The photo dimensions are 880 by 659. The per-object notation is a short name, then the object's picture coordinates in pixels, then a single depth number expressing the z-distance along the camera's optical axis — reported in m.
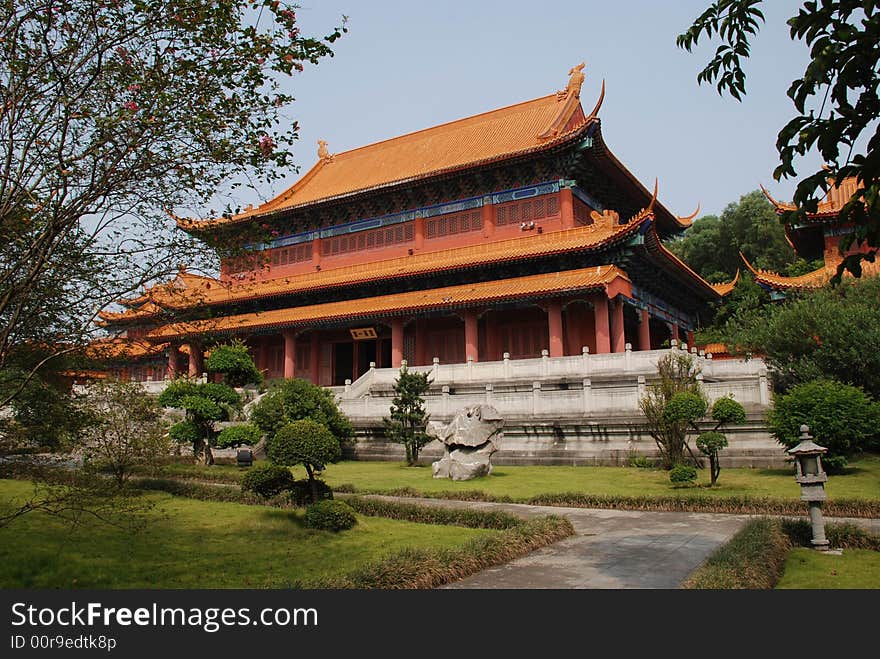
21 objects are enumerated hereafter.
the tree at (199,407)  18.03
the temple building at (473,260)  25.00
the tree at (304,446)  10.37
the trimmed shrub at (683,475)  13.34
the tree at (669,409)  15.31
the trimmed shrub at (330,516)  10.09
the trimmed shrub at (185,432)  18.38
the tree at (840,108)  4.30
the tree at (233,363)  20.09
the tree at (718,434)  13.37
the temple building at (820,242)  24.58
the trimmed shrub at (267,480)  10.73
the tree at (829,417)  13.71
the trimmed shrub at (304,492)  11.10
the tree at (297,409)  17.86
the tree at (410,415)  18.44
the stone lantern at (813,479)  8.45
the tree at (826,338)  16.70
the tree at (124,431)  13.80
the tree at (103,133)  7.26
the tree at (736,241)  47.88
